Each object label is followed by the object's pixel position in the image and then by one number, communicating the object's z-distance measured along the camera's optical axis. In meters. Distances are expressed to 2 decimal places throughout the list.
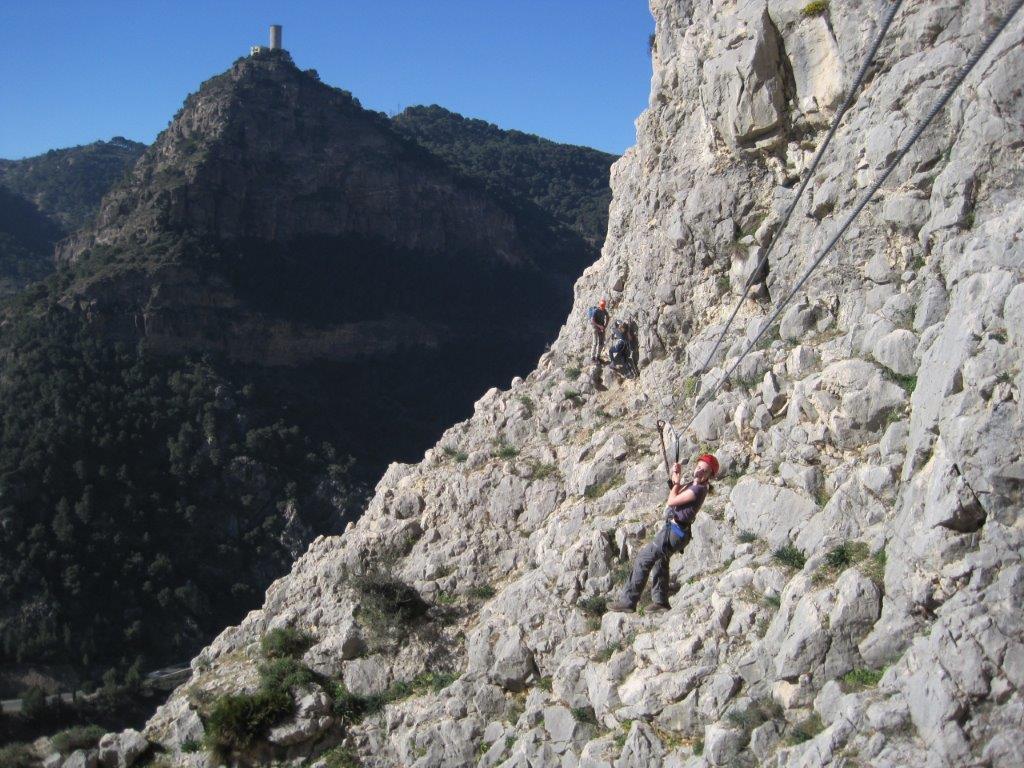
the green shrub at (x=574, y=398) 15.27
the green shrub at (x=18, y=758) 13.68
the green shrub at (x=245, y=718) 12.18
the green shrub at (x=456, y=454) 15.56
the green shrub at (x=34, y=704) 24.81
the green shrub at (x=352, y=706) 12.47
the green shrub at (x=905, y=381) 9.74
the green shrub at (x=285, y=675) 12.67
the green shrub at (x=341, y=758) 11.80
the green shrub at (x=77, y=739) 13.49
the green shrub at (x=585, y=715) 10.11
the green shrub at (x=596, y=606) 11.33
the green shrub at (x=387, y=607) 13.06
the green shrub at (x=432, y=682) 12.31
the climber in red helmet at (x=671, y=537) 10.52
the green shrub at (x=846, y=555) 8.59
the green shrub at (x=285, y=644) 13.54
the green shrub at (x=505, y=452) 15.01
